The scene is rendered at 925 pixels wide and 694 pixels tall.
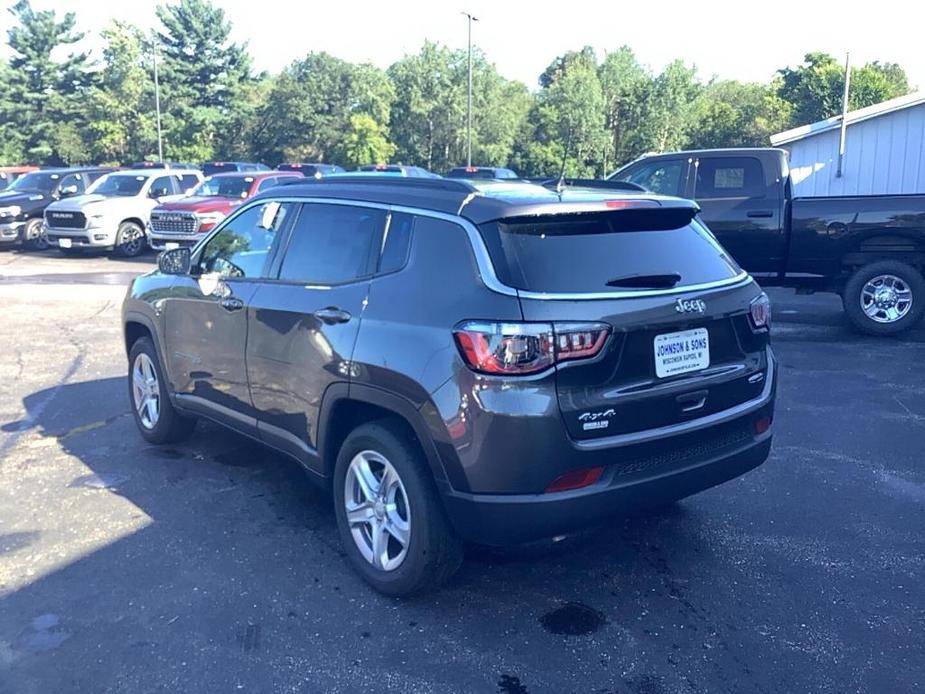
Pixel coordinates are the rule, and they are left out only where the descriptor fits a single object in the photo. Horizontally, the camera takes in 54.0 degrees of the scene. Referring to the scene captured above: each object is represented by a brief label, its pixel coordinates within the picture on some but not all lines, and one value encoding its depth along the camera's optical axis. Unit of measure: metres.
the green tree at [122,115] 55.75
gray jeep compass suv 3.49
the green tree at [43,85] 57.97
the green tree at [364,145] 50.50
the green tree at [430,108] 51.88
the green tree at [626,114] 52.22
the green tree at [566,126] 45.12
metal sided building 20.88
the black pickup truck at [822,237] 10.02
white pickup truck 18.56
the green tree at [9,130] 58.31
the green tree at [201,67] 57.84
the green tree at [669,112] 51.59
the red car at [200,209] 17.14
